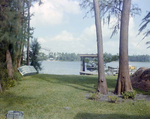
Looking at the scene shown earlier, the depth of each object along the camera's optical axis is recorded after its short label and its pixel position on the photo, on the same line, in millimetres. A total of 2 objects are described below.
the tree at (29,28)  9684
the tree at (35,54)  17469
